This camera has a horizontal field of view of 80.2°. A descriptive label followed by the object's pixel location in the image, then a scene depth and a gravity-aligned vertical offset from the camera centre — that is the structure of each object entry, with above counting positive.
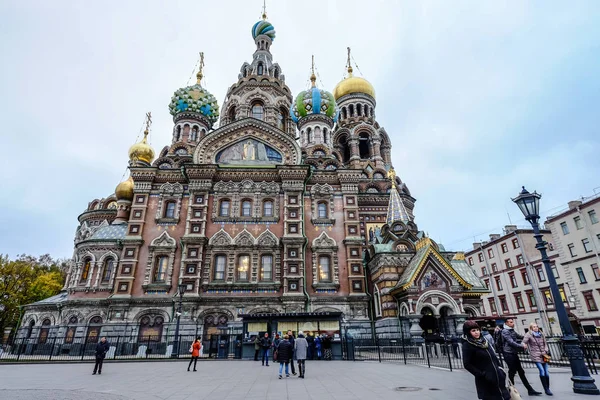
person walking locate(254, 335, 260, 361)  16.70 -0.10
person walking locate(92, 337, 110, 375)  12.05 -0.20
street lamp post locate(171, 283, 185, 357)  18.72 -0.01
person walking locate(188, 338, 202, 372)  12.39 -0.12
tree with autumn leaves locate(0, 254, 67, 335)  32.91 +5.58
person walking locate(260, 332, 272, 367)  14.48 -0.06
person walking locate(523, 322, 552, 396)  7.44 -0.19
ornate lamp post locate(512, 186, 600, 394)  7.19 +0.42
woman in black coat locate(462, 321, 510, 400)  4.38 -0.27
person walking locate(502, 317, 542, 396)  7.59 -0.20
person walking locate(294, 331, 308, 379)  10.48 -0.22
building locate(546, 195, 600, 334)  29.61 +6.95
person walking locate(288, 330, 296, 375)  10.75 +0.07
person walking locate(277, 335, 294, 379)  10.34 -0.24
